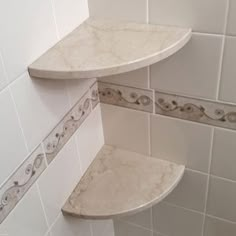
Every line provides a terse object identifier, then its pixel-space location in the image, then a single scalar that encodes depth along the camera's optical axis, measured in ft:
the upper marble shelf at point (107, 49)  2.13
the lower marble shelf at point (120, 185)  2.94
